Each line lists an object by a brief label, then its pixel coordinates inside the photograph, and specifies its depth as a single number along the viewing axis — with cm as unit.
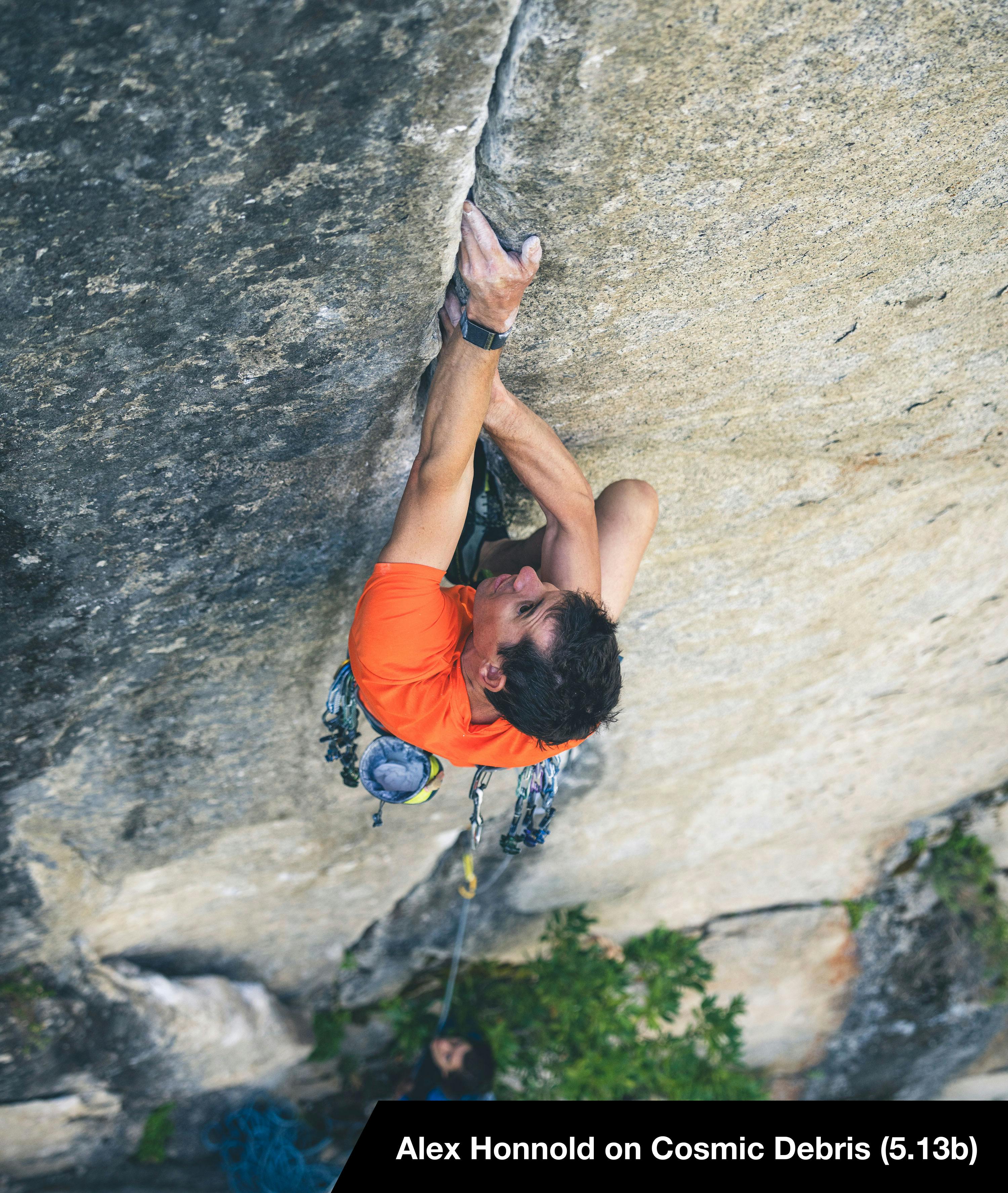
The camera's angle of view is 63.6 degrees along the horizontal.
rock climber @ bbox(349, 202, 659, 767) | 177
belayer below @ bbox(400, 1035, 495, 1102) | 431
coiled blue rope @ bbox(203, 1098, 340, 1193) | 438
